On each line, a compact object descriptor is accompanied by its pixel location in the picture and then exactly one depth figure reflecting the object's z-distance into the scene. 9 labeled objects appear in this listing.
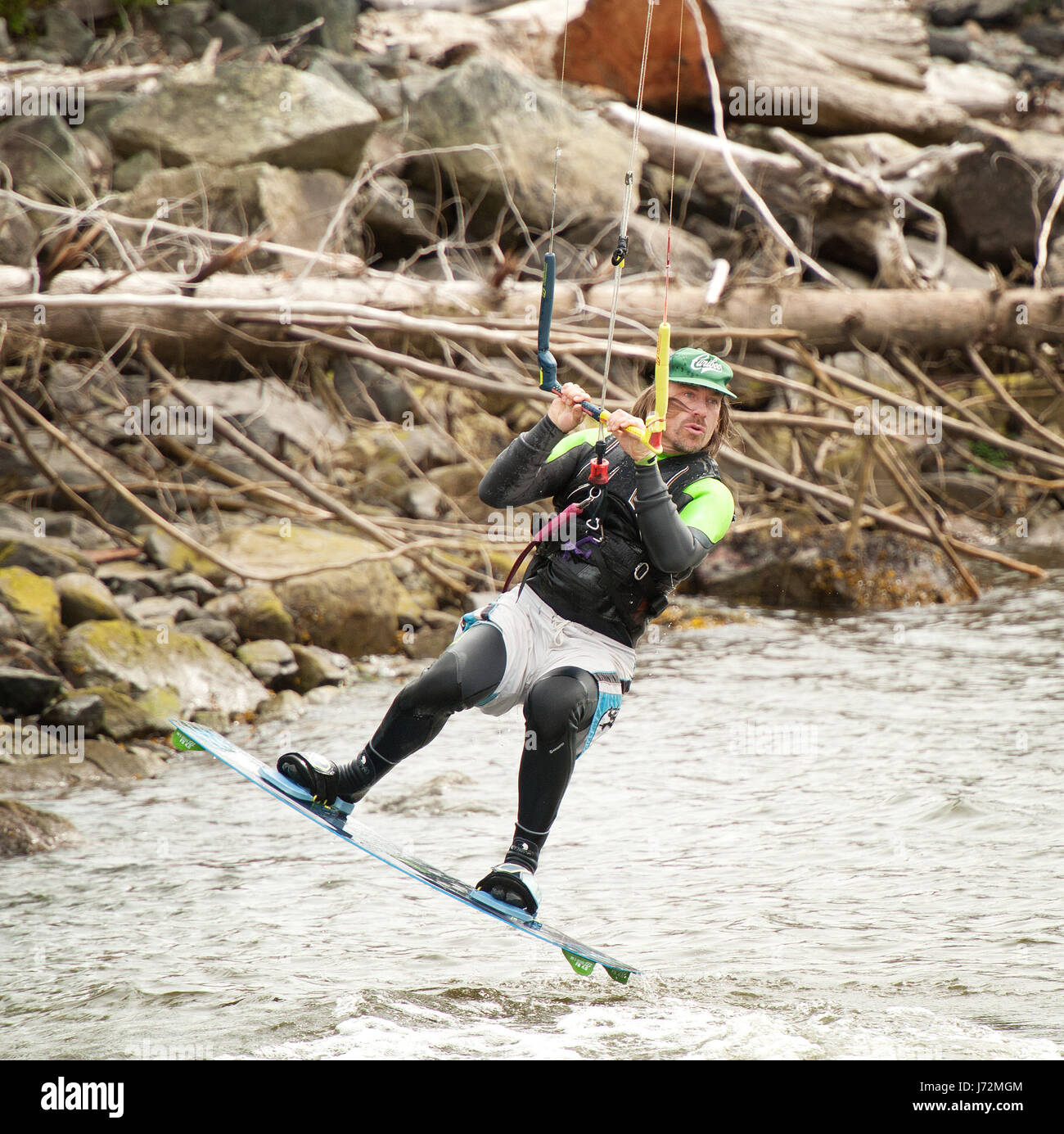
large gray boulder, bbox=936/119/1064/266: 15.85
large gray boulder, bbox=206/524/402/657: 10.06
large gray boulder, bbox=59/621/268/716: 8.40
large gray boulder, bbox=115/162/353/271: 12.86
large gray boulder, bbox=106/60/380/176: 13.65
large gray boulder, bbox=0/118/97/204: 12.66
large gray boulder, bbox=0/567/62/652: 8.48
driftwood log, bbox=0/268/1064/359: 9.13
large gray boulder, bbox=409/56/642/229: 14.16
